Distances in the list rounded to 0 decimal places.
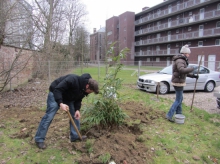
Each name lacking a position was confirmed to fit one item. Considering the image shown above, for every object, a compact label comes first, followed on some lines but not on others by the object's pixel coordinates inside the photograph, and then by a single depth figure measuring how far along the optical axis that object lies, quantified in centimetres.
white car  859
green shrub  367
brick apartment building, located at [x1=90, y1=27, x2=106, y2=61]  4560
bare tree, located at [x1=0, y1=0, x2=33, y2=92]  638
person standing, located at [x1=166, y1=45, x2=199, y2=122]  455
